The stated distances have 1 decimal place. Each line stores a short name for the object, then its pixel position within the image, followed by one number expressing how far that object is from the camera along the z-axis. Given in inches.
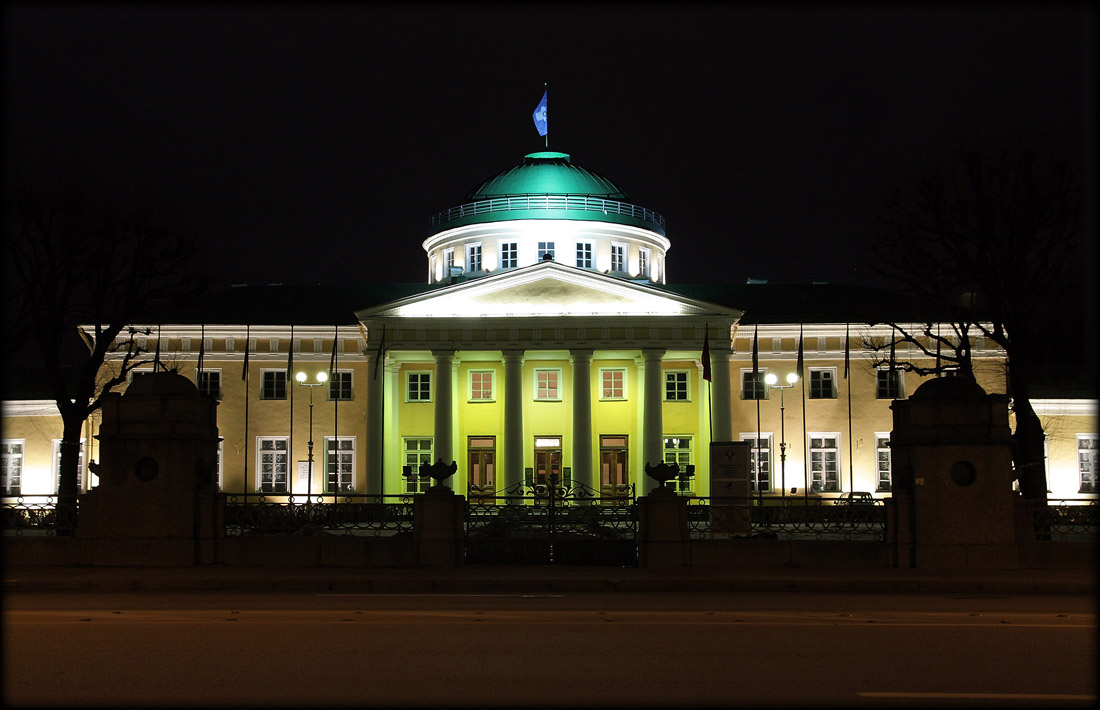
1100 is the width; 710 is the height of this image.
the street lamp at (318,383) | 2207.2
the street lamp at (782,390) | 2182.6
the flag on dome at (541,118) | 2591.0
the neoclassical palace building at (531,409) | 2177.7
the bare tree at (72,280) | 1448.1
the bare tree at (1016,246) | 1312.7
